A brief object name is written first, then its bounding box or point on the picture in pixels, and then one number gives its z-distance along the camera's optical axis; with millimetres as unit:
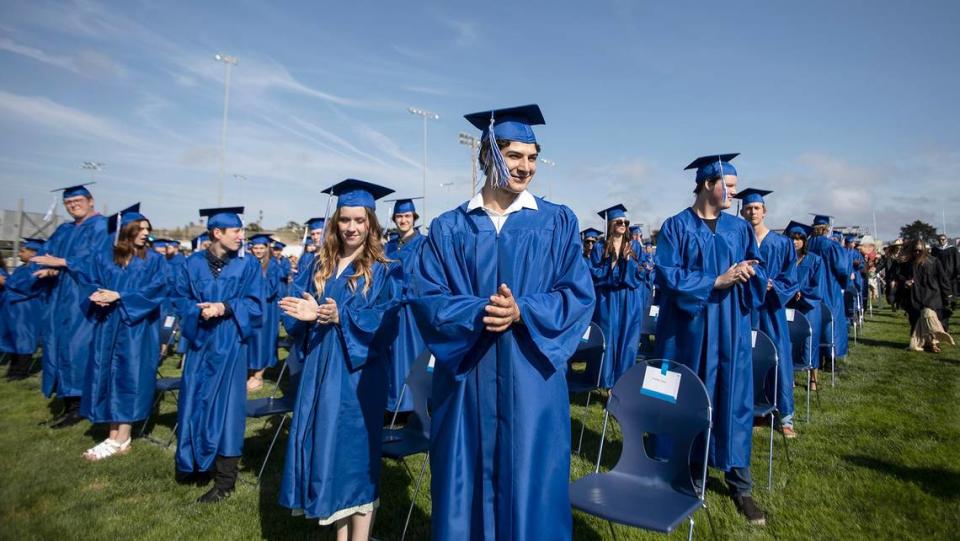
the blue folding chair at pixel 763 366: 4105
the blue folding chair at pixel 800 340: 5590
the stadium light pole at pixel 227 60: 28812
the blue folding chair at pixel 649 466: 2559
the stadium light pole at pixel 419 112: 34516
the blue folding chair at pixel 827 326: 7017
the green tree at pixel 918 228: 44094
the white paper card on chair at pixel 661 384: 3066
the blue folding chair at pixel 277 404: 4131
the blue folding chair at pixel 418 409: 3687
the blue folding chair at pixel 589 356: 4883
